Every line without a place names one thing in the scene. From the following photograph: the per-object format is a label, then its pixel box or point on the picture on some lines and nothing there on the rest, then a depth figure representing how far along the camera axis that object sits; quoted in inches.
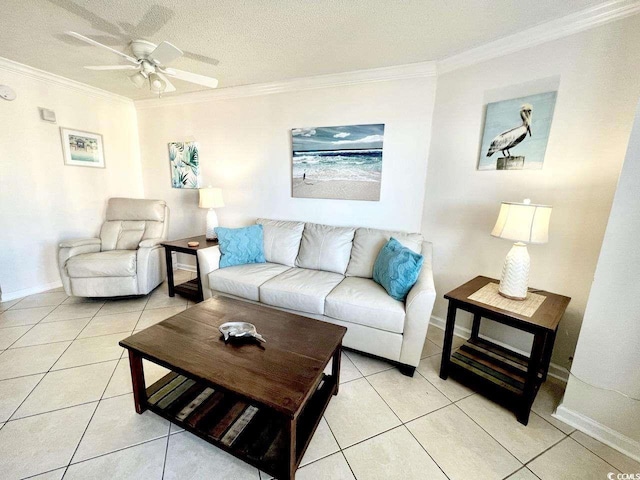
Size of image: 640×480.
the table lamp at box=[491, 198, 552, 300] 56.6
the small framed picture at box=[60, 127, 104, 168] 115.3
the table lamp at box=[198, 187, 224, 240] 112.7
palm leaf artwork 131.9
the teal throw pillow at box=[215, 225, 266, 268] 97.6
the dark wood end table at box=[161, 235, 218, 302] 103.7
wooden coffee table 41.1
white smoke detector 95.5
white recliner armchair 99.2
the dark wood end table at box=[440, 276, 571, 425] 53.2
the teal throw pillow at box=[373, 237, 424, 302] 70.1
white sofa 67.1
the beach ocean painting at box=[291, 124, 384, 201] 98.3
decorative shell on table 52.9
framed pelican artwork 68.3
